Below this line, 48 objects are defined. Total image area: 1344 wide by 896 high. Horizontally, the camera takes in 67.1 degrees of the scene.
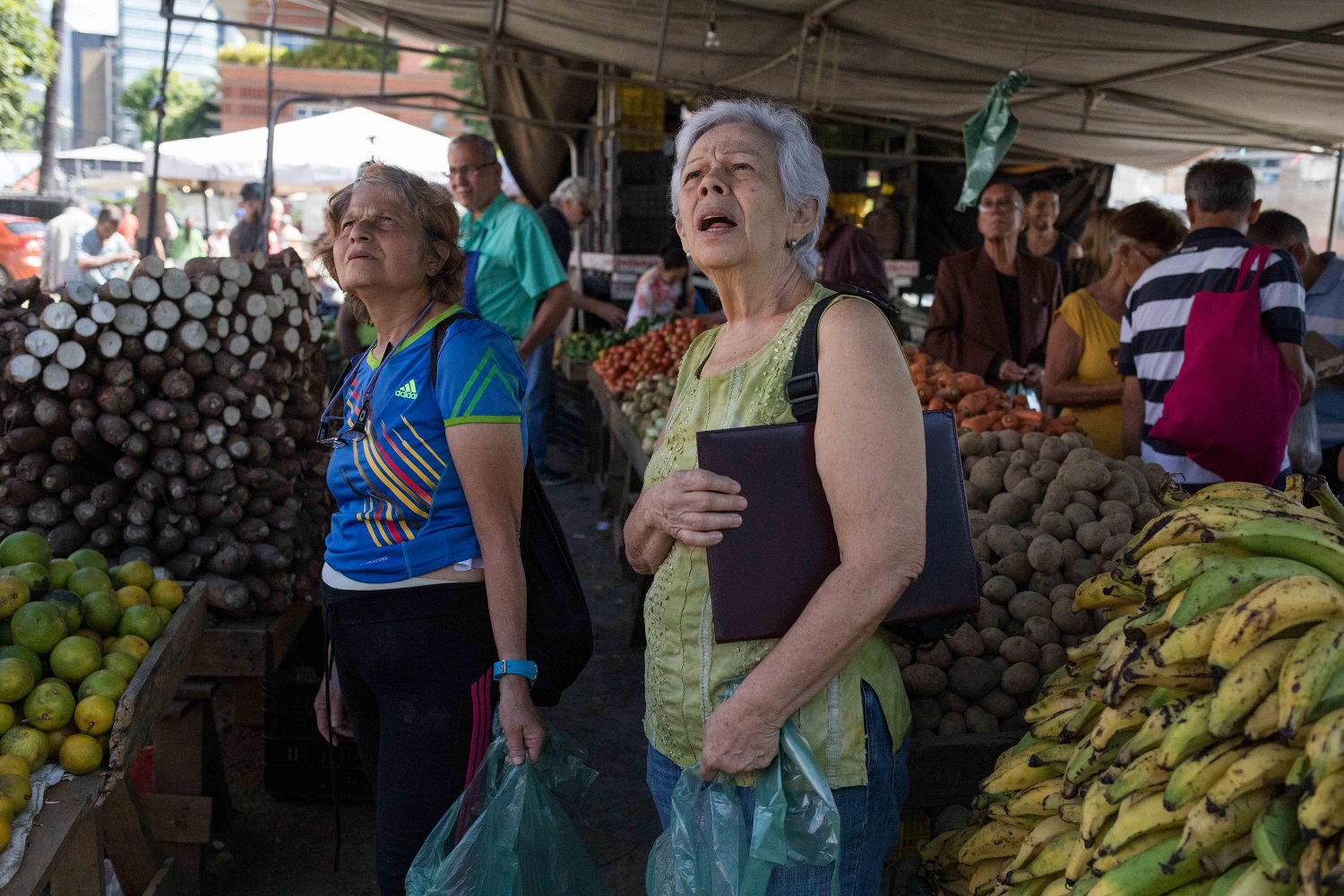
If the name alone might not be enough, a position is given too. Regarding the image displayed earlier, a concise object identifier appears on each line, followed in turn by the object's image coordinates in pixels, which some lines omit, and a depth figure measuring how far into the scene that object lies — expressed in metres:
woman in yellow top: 4.34
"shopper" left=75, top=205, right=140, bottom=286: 10.59
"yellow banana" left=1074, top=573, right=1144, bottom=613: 1.85
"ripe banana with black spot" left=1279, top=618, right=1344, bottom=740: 1.16
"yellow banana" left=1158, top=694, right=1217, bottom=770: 1.32
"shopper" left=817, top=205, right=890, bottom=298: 6.01
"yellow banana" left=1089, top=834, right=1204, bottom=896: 1.30
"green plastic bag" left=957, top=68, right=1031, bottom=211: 4.48
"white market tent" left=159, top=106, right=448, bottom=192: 12.06
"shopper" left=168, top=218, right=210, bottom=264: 13.09
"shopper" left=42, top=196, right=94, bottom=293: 10.32
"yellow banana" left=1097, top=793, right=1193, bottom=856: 1.33
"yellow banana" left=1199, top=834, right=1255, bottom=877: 1.25
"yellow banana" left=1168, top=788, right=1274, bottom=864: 1.23
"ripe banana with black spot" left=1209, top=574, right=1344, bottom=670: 1.25
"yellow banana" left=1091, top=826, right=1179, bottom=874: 1.35
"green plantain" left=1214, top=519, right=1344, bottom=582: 1.37
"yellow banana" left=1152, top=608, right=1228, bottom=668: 1.34
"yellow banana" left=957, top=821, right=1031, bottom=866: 1.91
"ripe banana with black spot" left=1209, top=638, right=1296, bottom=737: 1.26
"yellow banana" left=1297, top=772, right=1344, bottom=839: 1.09
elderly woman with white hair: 1.49
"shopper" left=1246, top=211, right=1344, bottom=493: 4.61
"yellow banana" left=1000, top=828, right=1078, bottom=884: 1.60
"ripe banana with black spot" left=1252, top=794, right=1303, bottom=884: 1.13
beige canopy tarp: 4.93
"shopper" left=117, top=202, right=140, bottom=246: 11.47
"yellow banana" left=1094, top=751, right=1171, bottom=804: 1.37
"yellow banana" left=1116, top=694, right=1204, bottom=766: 1.40
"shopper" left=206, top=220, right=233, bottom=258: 17.34
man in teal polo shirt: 4.76
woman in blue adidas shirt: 2.10
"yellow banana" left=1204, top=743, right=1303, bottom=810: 1.22
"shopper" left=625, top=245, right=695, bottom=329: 8.17
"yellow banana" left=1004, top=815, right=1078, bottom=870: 1.68
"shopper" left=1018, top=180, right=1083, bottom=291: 6.55
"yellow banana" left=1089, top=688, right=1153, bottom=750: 1.52
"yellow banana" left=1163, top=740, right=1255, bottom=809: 1.28
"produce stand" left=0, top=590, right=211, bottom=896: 1.95
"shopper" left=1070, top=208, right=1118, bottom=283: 6.09
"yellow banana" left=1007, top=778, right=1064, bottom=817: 1.77
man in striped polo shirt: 3.40
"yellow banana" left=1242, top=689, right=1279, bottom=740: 1.24
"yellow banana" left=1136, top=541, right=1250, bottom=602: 1.47
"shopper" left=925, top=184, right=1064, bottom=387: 5.20
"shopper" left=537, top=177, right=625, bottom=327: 7.38
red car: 11.75
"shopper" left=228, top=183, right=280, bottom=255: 10.05
